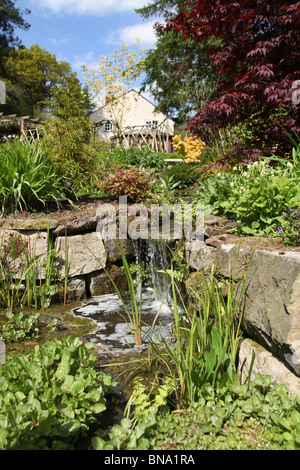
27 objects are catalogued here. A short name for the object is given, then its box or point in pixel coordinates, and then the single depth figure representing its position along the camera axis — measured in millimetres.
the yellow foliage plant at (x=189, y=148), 8414
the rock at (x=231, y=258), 2445
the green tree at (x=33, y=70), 26625
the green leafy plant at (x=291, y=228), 2430
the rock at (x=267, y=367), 1710
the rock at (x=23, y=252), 3460
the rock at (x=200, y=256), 2944
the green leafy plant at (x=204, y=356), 1721
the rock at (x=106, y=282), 3979
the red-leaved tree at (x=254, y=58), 3854
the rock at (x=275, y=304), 1729
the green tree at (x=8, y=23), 21078
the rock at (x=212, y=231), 3297
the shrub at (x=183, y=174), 6734
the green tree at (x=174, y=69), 18141
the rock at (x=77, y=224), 3799
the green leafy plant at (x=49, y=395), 1342
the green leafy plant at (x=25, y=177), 3824
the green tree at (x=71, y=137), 4453
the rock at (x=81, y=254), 3762
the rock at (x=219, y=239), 2934
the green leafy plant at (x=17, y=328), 2684
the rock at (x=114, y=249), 4098
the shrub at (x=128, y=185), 4551
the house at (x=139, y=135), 13492
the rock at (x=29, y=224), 3617
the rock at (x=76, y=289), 3783
